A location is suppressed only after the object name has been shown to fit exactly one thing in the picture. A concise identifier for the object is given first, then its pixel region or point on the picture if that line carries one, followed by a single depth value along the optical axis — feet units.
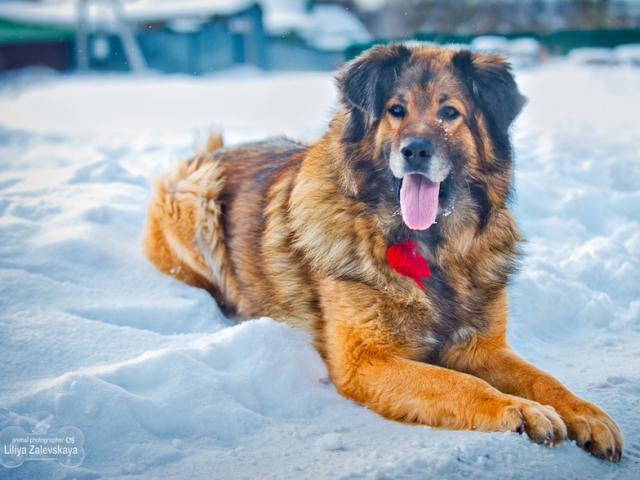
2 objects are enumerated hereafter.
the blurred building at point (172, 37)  76.89
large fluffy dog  9.09
